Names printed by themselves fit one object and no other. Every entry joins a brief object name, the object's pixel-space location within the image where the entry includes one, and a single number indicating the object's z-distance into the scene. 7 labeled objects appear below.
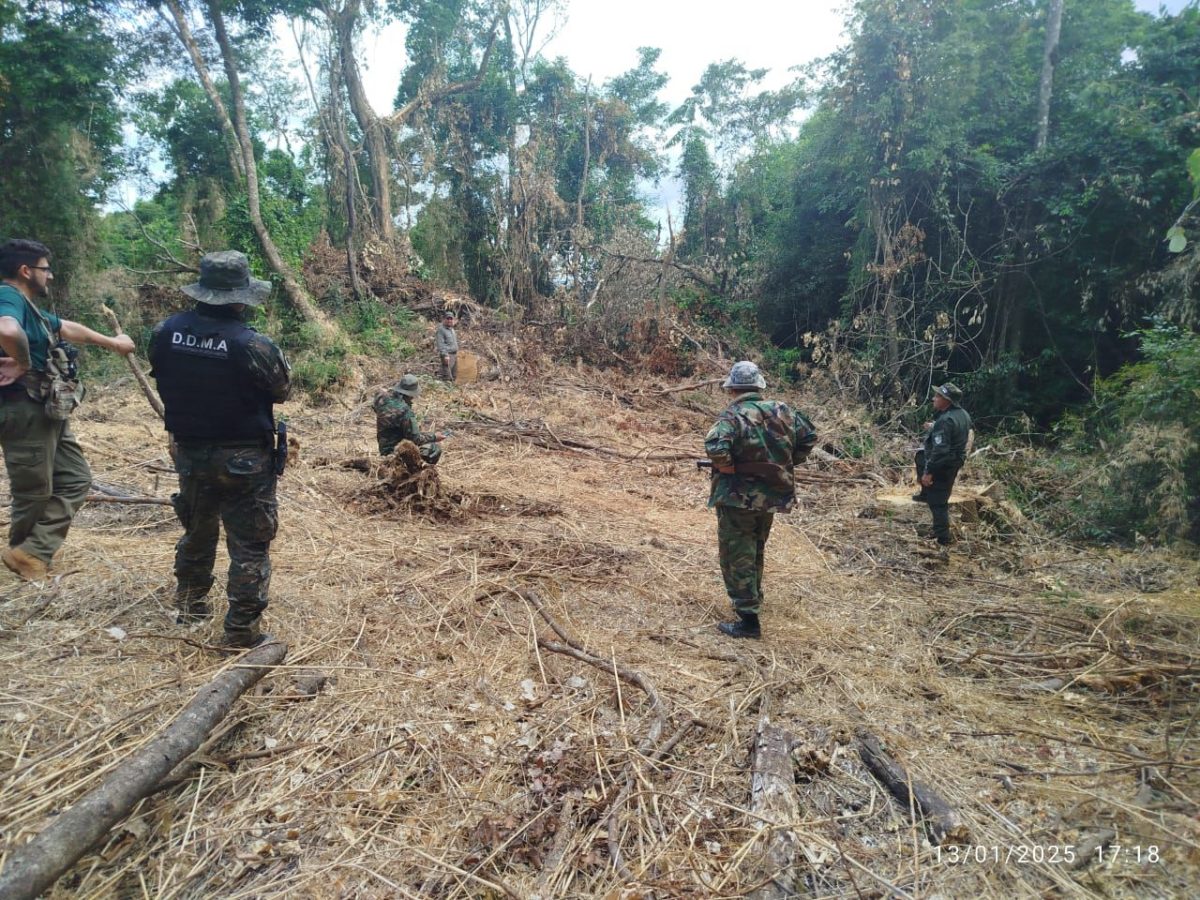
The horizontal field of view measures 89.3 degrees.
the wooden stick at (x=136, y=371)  3.68
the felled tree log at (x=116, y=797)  1.59
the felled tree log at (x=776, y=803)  1.95
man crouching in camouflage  5.83
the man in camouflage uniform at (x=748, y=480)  3.56
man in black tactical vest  2.67
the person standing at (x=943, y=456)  5.08
